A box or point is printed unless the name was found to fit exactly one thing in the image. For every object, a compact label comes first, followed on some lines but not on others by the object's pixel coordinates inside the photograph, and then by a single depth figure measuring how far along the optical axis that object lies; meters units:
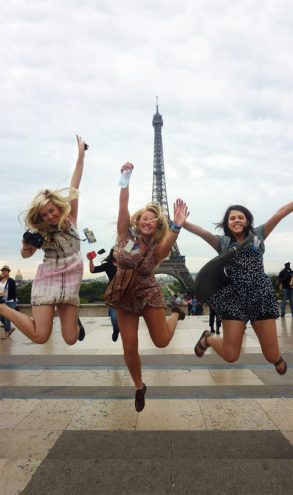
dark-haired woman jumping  3.79
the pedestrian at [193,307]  22.32
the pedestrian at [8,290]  10.99
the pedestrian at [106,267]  7.24
